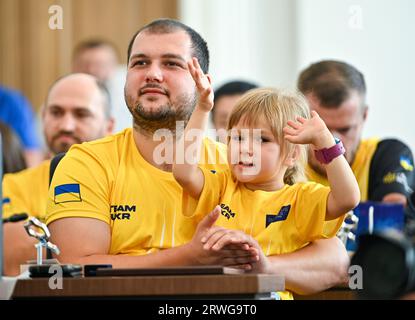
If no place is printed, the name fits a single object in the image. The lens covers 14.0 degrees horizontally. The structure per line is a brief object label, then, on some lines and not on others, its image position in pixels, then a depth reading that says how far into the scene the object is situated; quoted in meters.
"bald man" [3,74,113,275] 5.69
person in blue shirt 8.13
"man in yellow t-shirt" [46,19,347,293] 4.11
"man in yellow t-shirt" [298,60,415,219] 5.28
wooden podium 3.14
